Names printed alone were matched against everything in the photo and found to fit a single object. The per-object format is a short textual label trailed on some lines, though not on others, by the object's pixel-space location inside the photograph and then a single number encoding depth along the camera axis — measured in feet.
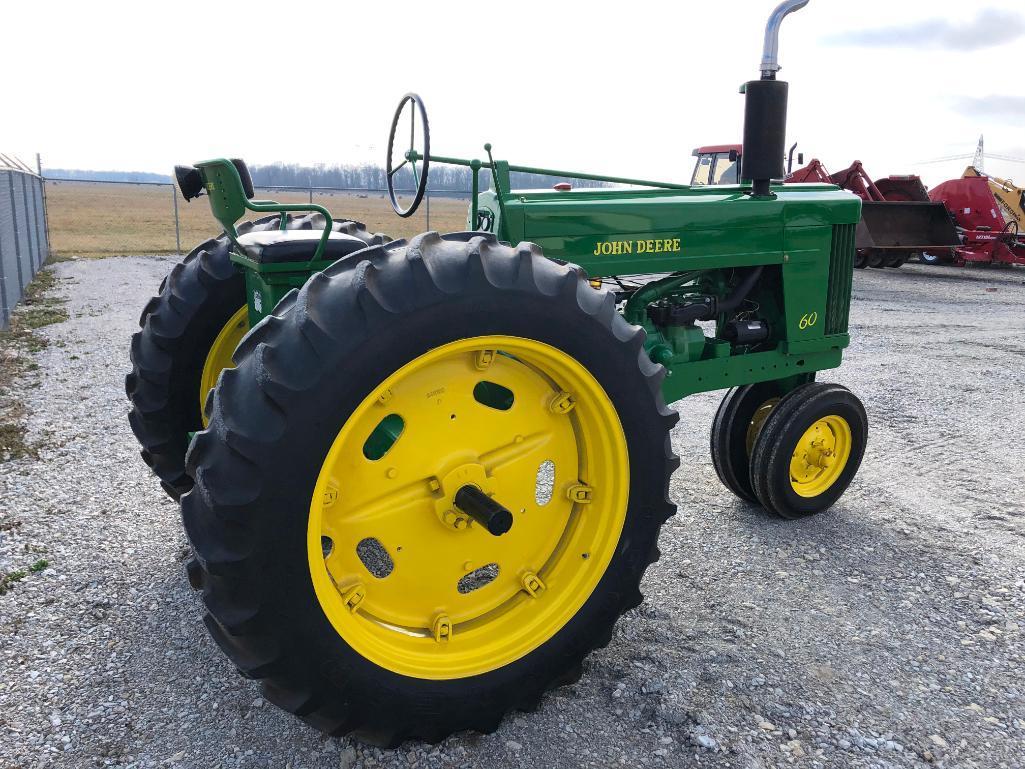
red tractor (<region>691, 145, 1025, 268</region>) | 44.42
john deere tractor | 5.95
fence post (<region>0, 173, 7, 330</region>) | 25.49
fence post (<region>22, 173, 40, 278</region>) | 38.94
